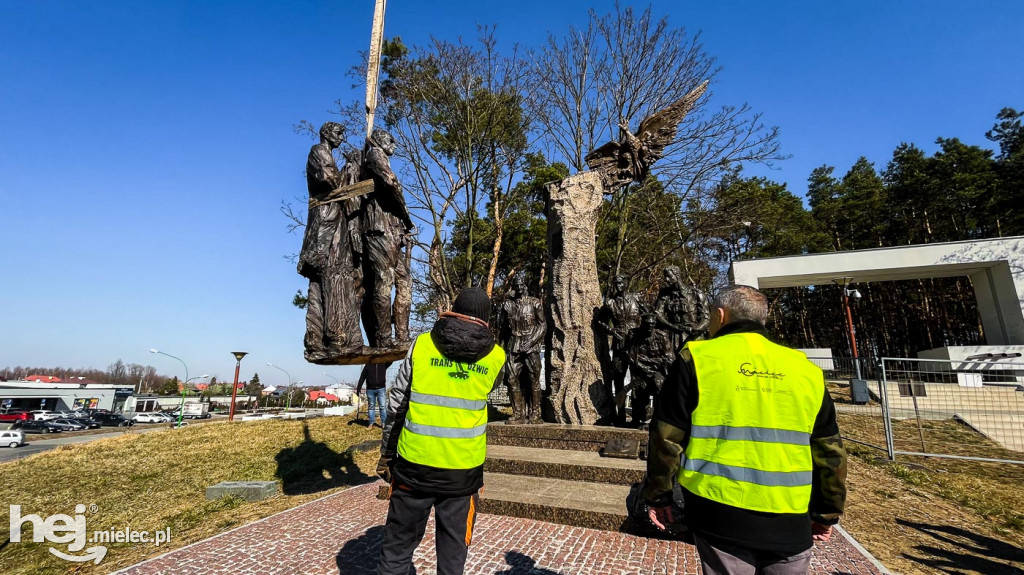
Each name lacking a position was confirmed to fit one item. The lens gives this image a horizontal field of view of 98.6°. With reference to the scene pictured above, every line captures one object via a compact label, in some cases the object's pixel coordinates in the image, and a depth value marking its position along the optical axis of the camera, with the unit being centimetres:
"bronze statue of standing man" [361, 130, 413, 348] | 455
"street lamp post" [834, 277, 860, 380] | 1634
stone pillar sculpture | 734
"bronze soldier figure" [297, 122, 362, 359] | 420
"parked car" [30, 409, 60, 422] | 3006
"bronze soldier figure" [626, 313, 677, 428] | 664
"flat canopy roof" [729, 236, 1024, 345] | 1515
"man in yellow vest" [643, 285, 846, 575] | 146
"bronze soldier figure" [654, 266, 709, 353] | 655
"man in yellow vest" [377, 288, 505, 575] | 204
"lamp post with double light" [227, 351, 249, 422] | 1245
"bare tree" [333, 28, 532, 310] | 1391
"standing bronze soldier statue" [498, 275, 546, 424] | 764
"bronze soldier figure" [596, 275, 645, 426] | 723
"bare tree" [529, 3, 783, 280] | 1305
